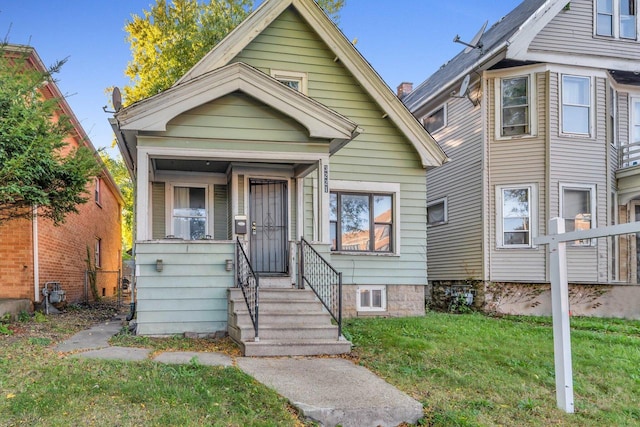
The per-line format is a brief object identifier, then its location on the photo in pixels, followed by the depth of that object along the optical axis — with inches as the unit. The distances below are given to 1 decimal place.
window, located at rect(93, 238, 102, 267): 710.9
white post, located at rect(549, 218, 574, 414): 199.3
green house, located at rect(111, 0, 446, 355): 307.9
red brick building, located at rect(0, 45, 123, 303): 390.6
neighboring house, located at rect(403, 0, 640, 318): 497.0
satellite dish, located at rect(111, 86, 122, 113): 344.5
